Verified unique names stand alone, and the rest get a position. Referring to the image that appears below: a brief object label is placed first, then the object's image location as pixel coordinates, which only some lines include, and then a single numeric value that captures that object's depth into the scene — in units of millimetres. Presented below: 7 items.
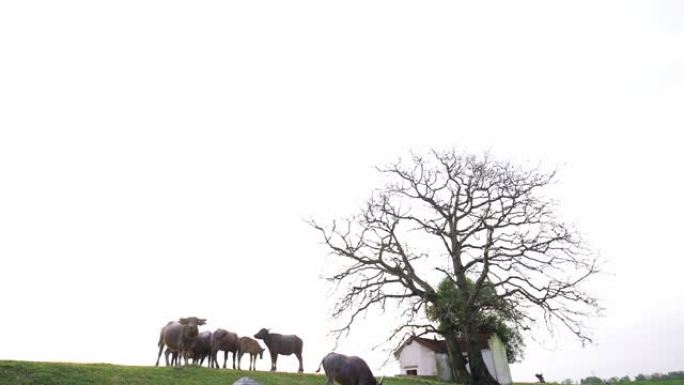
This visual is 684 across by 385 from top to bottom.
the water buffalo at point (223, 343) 23812
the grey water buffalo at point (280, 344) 26219
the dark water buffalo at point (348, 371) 16422
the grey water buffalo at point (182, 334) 21238
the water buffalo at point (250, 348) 25672
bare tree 29797
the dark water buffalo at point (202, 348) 22817
